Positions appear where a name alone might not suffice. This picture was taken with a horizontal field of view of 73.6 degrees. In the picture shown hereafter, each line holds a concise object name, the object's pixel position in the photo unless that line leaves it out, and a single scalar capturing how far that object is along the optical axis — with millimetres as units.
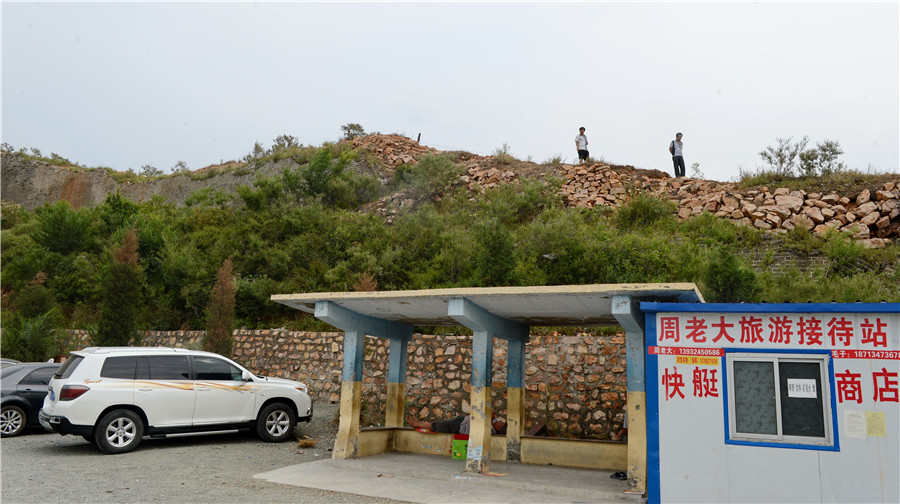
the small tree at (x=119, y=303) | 16891
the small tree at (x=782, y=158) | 21344
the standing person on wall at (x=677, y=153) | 23516
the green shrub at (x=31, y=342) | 17219
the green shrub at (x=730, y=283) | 11750
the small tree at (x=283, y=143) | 36606
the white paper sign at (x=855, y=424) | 6164
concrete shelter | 7551
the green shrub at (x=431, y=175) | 25906
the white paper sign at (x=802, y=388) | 6430
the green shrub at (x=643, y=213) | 19797
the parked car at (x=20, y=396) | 11578
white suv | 9805
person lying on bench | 10875
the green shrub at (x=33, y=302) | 19797
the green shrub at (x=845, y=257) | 15680
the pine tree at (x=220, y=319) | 16188
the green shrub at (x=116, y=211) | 26141
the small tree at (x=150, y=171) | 44406
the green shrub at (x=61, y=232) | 24469
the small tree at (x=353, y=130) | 39188
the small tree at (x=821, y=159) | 21016
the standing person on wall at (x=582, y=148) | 25406
